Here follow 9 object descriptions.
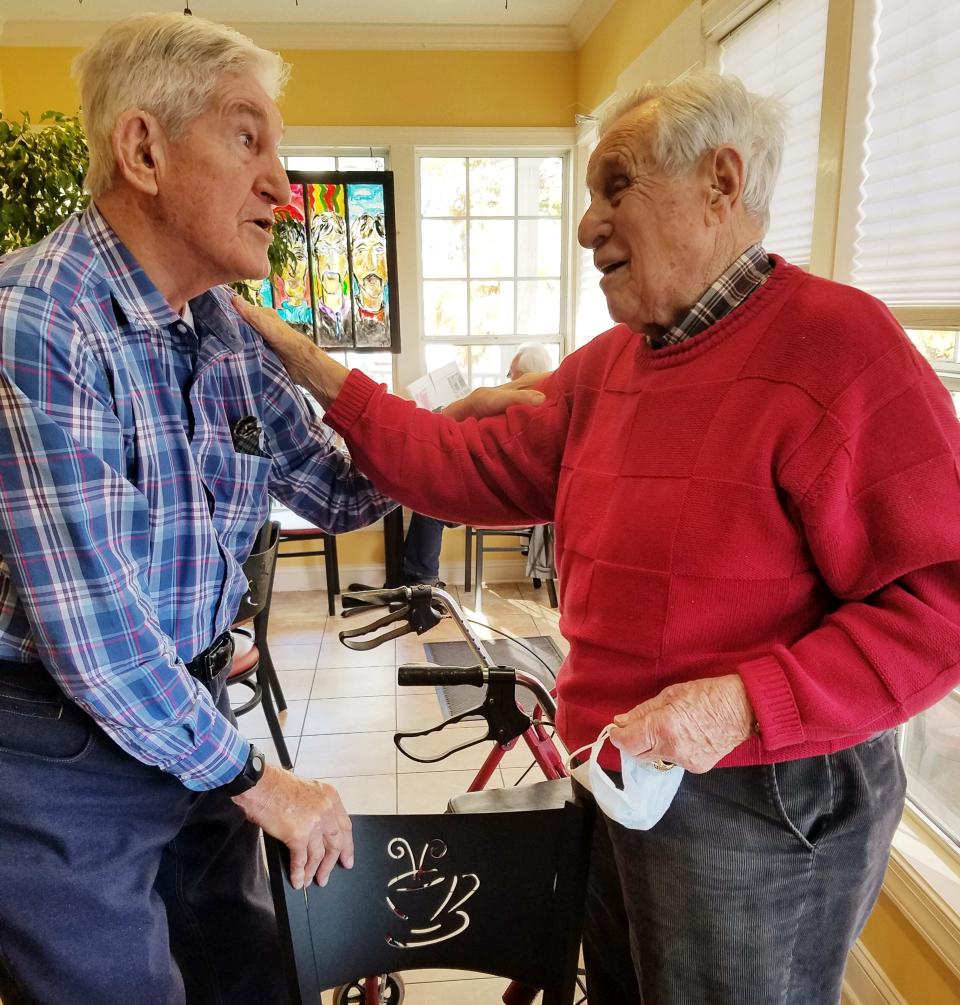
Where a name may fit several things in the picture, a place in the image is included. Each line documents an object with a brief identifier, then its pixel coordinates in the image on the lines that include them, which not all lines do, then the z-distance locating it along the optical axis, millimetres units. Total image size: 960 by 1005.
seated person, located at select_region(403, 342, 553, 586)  4434
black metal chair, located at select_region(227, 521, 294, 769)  2398
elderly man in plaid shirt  859
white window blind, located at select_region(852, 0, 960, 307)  1547
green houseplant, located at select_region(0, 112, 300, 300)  2336
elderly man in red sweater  887
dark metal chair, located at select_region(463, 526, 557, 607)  4578
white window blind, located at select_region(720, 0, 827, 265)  2006
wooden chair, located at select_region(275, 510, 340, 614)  4473
